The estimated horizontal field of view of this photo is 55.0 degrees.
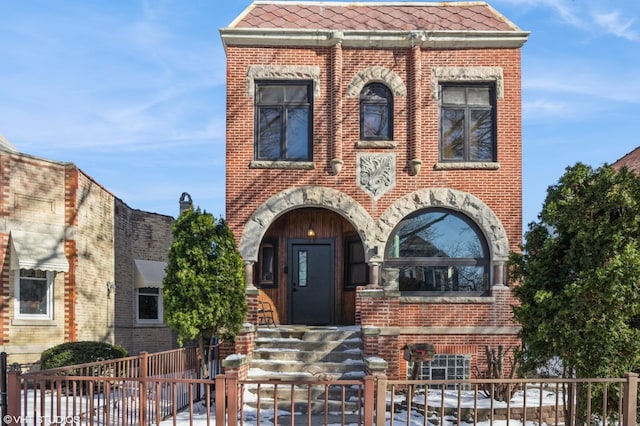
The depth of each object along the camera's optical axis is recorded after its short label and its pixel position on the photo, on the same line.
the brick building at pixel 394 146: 13.54
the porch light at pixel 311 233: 14.43
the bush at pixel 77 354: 13.11
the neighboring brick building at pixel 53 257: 13.98
